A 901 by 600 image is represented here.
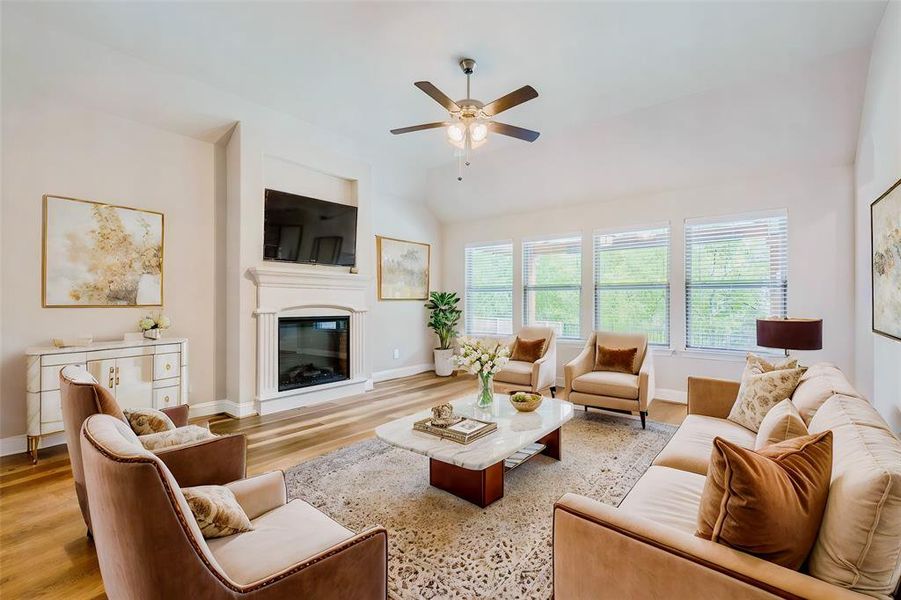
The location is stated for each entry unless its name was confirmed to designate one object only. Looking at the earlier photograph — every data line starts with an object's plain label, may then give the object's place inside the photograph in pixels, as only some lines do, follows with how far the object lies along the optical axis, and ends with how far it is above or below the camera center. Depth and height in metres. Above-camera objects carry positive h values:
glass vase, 3.06 -0.69
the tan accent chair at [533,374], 4.61 -0.85
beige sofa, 0.97 -0.68
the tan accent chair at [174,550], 0.88 -0.62
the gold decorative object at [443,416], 2.62 -0.78
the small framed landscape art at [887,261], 2.32 +0.28
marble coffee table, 2.29 -0.87
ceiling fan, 2.83 +1.43
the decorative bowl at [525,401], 3.05 -0.77
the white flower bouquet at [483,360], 3.01 -0.44
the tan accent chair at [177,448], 1.70 -0.66
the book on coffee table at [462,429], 2.45 -0.82
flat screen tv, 4.56 +0.87
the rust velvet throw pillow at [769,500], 1.05 -0.54
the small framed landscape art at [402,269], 6.30 +0.55
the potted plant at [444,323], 6.65 -0.36
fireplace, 4.77 -0.63
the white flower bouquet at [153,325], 3.79 -0.24
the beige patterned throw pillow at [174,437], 1.76 -0.63
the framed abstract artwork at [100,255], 3.48 +0.43
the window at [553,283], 5.86 +0.29
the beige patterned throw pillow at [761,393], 2.41 -0.56
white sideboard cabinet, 3.10 -0.65
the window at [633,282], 5.11 +0.28
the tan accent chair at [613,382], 3.85 -0.80
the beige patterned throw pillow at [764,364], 2.70 -0.43
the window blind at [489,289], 6.64 +0.22
